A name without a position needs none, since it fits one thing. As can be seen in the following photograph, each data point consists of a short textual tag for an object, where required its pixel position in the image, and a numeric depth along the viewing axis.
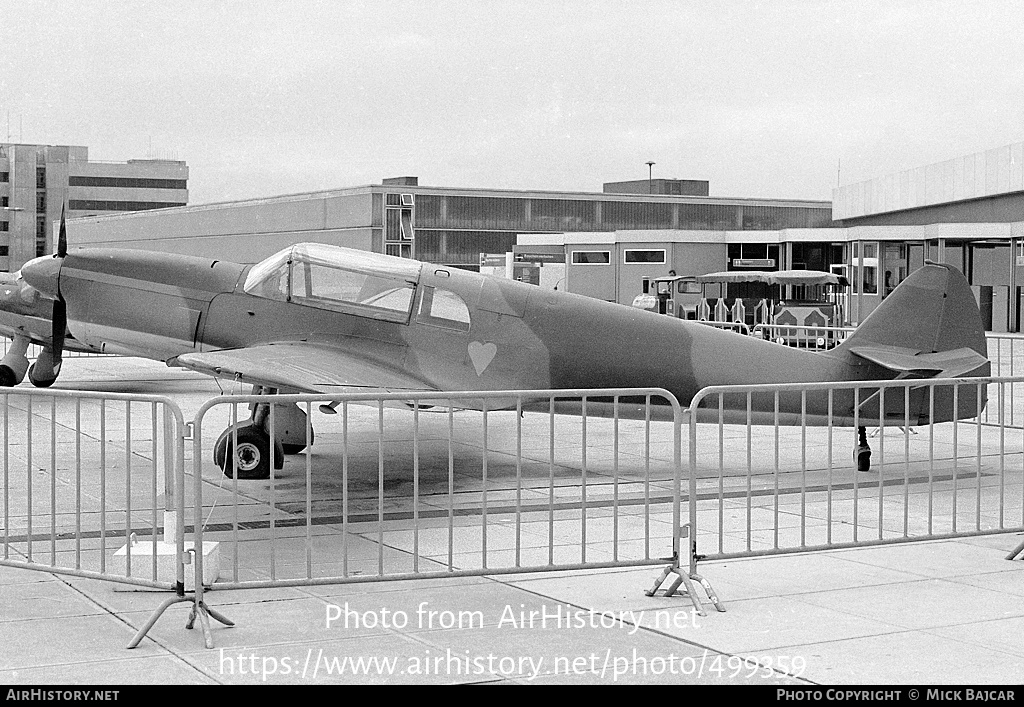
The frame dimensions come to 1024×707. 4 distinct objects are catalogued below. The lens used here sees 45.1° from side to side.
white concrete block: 6.53
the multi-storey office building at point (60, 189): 112.25
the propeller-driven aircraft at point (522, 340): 11.46
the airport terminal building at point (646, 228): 42.53
